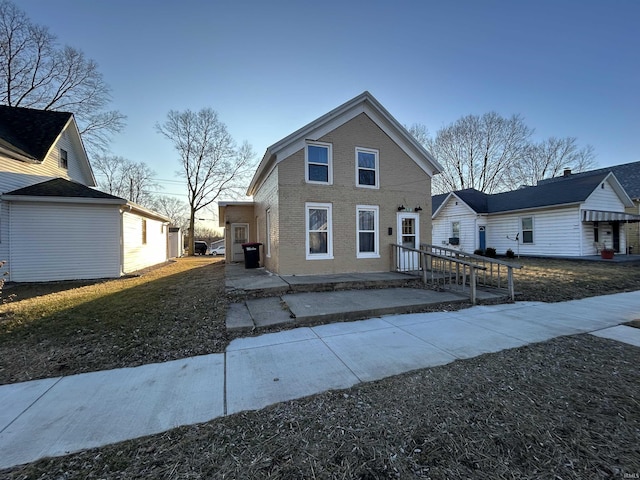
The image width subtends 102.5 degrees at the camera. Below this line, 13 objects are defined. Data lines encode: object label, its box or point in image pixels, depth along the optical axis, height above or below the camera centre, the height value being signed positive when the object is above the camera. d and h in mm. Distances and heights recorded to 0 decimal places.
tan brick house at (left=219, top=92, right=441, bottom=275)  8883 +1917
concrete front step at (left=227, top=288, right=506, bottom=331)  5180 -1469
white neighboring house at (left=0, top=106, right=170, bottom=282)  9859 +1165
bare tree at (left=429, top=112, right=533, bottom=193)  28922 +10627
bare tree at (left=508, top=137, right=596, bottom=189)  32075 +10277
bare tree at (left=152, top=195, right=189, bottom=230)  47062 +6725
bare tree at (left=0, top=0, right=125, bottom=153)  17031 +12639
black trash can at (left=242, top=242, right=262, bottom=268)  11977 -510
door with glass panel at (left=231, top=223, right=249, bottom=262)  15539 +383
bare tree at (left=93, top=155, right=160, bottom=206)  35250 +9832
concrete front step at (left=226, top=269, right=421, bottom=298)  6988 -1188
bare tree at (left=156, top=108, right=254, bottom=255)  28109 +11084
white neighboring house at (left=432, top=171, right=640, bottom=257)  15977 +1474
